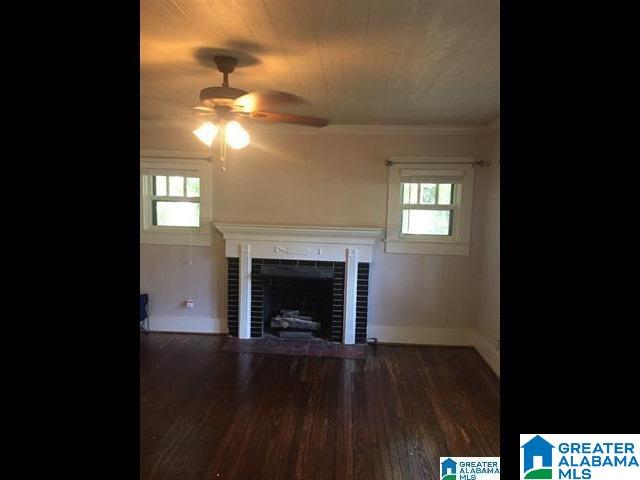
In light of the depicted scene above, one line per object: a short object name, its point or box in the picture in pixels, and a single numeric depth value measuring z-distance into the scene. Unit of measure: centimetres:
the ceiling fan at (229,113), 201
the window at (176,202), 410
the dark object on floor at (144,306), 411
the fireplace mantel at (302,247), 395
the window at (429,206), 388
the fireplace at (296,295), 405
